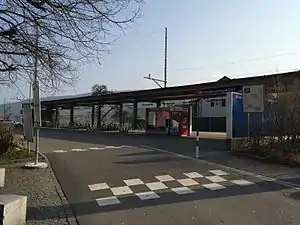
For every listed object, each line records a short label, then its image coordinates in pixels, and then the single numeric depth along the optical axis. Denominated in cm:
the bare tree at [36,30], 520
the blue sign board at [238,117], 1303
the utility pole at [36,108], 682
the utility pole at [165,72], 3153
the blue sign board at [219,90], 2204
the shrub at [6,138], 973
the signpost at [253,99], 1160
